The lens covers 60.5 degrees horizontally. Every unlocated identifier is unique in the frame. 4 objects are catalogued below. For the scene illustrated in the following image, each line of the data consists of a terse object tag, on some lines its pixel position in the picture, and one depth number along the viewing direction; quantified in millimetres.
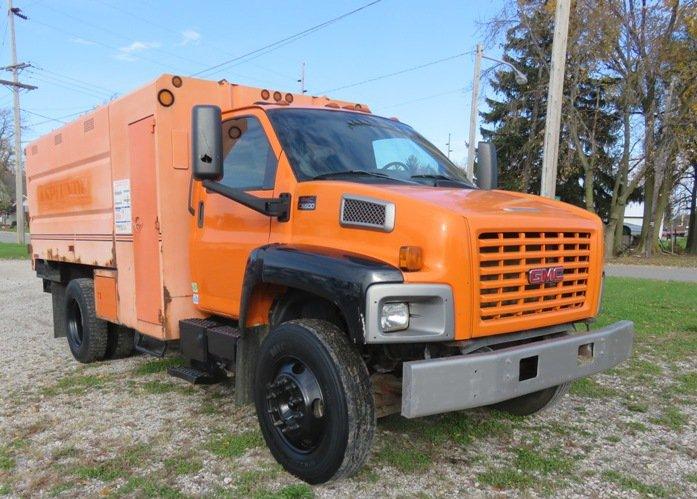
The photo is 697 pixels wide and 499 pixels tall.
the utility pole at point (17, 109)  27897
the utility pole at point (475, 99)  21500
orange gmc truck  3100
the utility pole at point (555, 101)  9203
